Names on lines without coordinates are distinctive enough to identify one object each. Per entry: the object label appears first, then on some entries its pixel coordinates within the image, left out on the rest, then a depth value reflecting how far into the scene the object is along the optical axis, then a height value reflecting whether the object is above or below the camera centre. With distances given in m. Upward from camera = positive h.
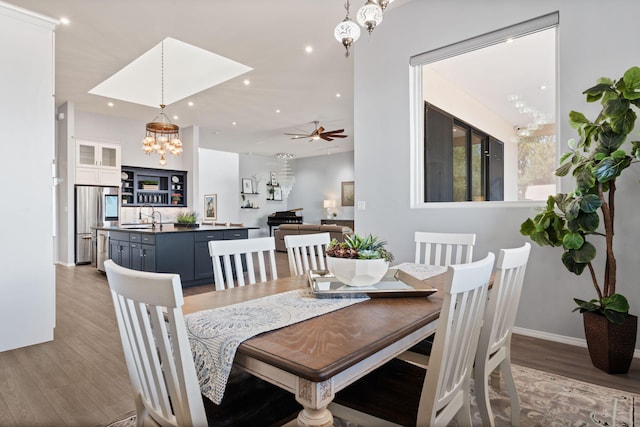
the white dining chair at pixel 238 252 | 1.84 -0.22
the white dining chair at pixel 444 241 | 2.42 -0.21
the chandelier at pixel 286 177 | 13.65 +1.35
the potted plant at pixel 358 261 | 1.52 -0.21
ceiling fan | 7.80 +1.73
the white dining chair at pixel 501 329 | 1.34 -0.50
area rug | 1.81 -1.07
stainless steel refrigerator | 6.98 -0.08
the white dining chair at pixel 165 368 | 0.86 -0.43
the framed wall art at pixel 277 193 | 13.41 +0.72
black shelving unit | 8.12 +0.60
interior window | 3.10 +1.01
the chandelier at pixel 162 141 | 5.51 +1.14
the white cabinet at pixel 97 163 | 7.06 +1.01
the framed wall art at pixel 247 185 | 12.48 +0.95
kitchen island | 4.89 -0.55
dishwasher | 6.20 -0.63
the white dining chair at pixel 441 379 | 1.02 -0.60
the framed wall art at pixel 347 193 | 11.87 +0.64
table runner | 1.01 -0.37
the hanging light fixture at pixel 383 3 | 1.81 +1.07
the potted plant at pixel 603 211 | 2.22 +0.01
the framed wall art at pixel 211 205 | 11.43 +0.22
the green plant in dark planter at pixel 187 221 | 6.02 -0.16
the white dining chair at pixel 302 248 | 2.25 -0.24
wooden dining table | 0.89 -0.38
